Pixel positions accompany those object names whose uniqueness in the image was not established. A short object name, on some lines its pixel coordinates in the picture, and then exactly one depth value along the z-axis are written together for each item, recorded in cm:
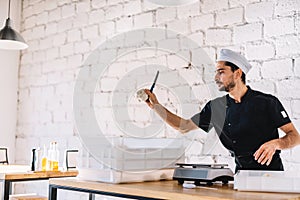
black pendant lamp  372
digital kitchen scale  203
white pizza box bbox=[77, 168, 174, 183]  199
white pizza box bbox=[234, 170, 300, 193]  175
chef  249
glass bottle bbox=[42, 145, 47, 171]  353
